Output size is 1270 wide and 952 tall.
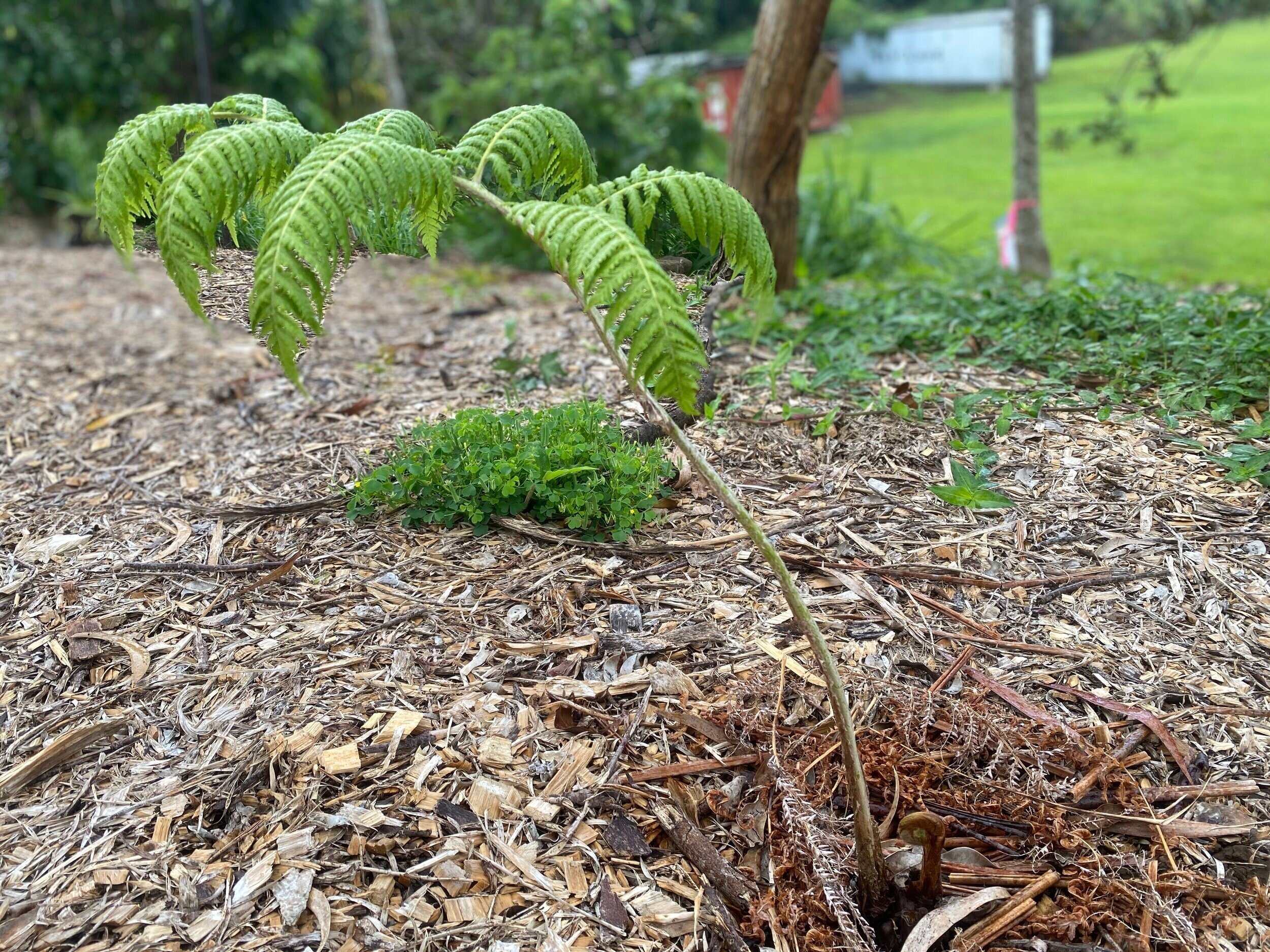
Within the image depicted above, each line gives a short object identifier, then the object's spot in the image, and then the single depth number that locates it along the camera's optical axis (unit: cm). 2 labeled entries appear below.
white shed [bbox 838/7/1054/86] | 1459
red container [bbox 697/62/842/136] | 1052
